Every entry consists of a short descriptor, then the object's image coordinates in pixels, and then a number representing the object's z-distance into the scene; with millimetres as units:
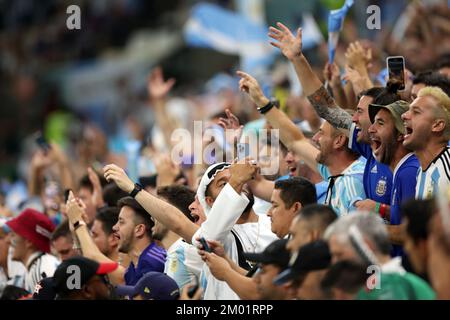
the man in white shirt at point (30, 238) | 22125
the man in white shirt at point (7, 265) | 22109
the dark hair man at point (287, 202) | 16250
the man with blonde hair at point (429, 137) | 15984
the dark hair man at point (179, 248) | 17469
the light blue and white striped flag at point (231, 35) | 32875
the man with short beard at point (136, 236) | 18703
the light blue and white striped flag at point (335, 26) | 21531
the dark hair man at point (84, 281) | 15039
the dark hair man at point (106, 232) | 20734
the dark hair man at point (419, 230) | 12375
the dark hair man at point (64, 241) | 21469
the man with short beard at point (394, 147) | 16375
